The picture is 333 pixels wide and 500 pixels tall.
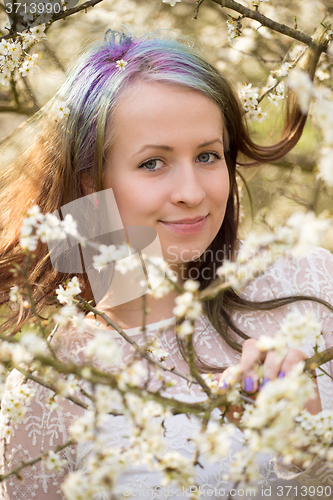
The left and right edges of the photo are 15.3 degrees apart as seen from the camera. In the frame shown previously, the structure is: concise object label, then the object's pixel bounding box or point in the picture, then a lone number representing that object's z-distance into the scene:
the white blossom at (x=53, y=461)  1.00
